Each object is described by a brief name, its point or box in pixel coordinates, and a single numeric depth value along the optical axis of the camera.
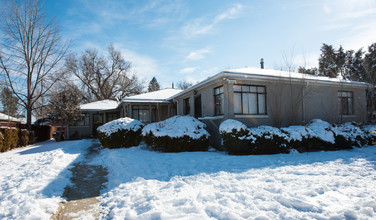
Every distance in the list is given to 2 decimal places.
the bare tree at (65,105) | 17.50
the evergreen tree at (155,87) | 46.63
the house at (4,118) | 23.38
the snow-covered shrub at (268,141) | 8.08
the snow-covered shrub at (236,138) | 7.86
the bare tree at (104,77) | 34.31
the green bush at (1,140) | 11.05
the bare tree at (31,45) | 16.91
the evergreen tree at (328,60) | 27.02
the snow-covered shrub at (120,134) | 10.59
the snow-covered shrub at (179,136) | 9.00
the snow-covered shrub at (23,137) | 13.77
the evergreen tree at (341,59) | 26.80
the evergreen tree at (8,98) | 17.80
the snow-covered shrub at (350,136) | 9.16
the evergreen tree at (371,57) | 23.08
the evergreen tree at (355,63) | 25.46
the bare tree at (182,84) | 44.07
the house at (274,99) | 9.70
